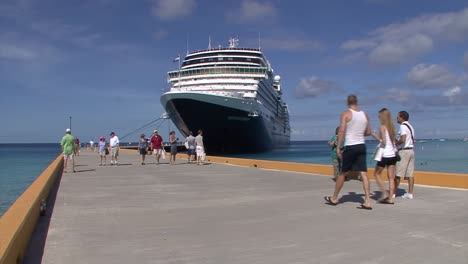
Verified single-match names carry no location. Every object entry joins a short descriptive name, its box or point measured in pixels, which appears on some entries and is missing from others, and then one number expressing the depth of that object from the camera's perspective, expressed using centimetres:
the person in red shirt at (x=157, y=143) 1800
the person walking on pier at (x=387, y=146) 664
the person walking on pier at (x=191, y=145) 1755
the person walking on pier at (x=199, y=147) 1684
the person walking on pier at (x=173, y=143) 1734
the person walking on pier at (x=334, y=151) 961
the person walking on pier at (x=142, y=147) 1775
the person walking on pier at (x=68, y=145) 1362
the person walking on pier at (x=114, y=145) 1742
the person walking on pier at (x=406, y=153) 681
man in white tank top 602
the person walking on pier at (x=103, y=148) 1809
